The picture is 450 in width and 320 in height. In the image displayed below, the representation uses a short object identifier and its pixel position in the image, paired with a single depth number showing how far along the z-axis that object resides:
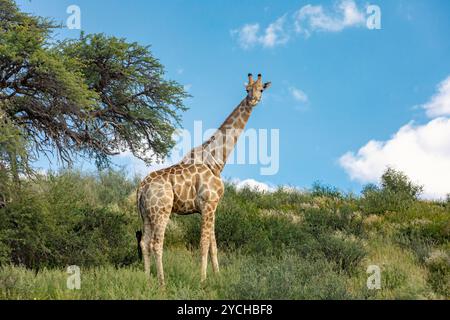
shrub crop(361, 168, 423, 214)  22.92
